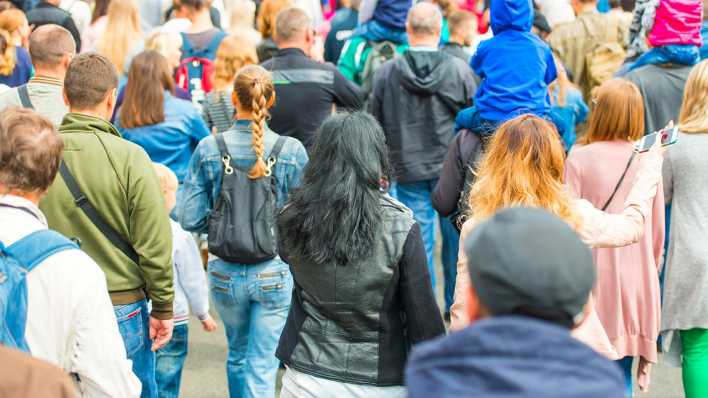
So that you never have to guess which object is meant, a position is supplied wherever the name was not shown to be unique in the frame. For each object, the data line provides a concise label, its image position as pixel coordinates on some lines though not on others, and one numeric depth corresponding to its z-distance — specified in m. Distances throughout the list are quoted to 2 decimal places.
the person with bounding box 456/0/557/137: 11.32
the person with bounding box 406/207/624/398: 3.86
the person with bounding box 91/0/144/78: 15.71
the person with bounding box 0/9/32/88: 14.08
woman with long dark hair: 7.20
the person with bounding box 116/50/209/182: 12.62
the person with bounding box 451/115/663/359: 7.54
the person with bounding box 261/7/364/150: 13.25
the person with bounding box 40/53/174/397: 8.25
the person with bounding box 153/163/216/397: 10.45
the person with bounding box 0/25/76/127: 10.60
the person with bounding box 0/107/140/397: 6.45
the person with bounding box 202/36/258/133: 13.60
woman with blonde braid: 9.98
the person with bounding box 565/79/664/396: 10.02
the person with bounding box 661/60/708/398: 10.30
